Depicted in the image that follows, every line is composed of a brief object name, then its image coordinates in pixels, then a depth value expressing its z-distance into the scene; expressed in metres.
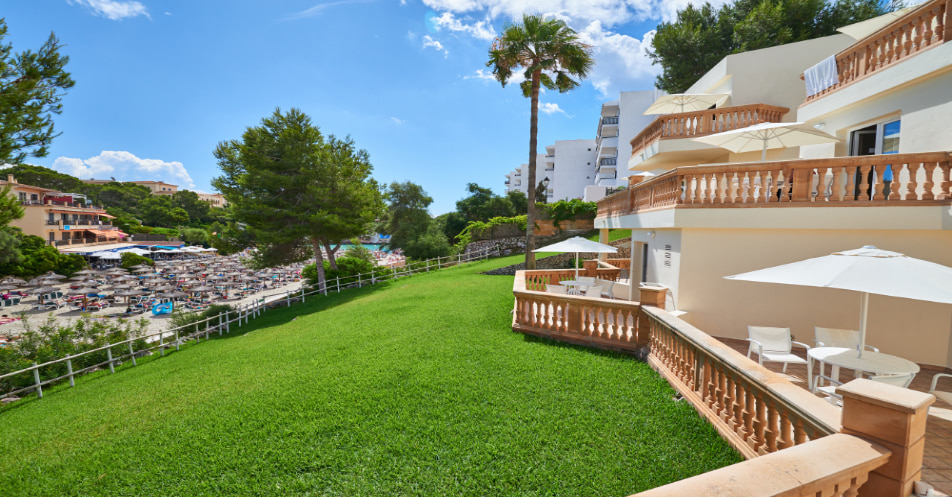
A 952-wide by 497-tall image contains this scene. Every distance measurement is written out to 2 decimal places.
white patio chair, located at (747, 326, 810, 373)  6.19
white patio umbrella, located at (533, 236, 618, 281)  12.18
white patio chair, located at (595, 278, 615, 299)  12.52
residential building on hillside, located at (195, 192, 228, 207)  126.76
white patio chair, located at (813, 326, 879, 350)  6.03
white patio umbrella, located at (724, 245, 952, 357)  4.16
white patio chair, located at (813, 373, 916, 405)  4.46
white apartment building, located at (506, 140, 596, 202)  63.50
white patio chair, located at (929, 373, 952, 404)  4.23
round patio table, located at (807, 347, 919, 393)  4.64
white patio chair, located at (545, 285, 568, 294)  12.82
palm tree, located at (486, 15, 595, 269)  16.38
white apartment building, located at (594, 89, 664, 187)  43.12
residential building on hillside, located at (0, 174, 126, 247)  54.59
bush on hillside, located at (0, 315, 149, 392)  12.57
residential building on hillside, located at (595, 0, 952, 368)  6.59
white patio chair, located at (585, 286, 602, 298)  11.37
